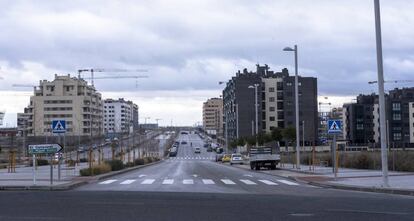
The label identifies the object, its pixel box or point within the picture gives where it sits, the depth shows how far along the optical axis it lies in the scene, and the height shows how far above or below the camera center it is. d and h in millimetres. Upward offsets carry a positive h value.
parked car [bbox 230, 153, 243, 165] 85250 -2807
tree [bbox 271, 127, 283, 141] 93925 +673
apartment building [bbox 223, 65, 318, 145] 166625 +10204
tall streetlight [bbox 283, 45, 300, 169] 46438 +5282
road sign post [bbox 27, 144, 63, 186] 28453 -356
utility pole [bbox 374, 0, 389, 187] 25094 +2233
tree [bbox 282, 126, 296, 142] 89000 +906
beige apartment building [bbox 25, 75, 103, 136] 148875 +9113
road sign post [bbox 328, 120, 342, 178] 31781 +615
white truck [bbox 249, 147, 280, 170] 55438 -1755
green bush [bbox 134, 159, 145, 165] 73412 -2579
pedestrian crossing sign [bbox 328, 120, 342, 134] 31781 +623
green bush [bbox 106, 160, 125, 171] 49094 -1942
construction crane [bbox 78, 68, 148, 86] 164675 +18786
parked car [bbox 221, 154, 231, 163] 101031 -3048
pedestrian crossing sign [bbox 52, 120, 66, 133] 28859 +665
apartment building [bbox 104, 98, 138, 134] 186000 +9162
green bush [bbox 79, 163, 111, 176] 38784 -1935
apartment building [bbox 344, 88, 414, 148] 168250 +5844
